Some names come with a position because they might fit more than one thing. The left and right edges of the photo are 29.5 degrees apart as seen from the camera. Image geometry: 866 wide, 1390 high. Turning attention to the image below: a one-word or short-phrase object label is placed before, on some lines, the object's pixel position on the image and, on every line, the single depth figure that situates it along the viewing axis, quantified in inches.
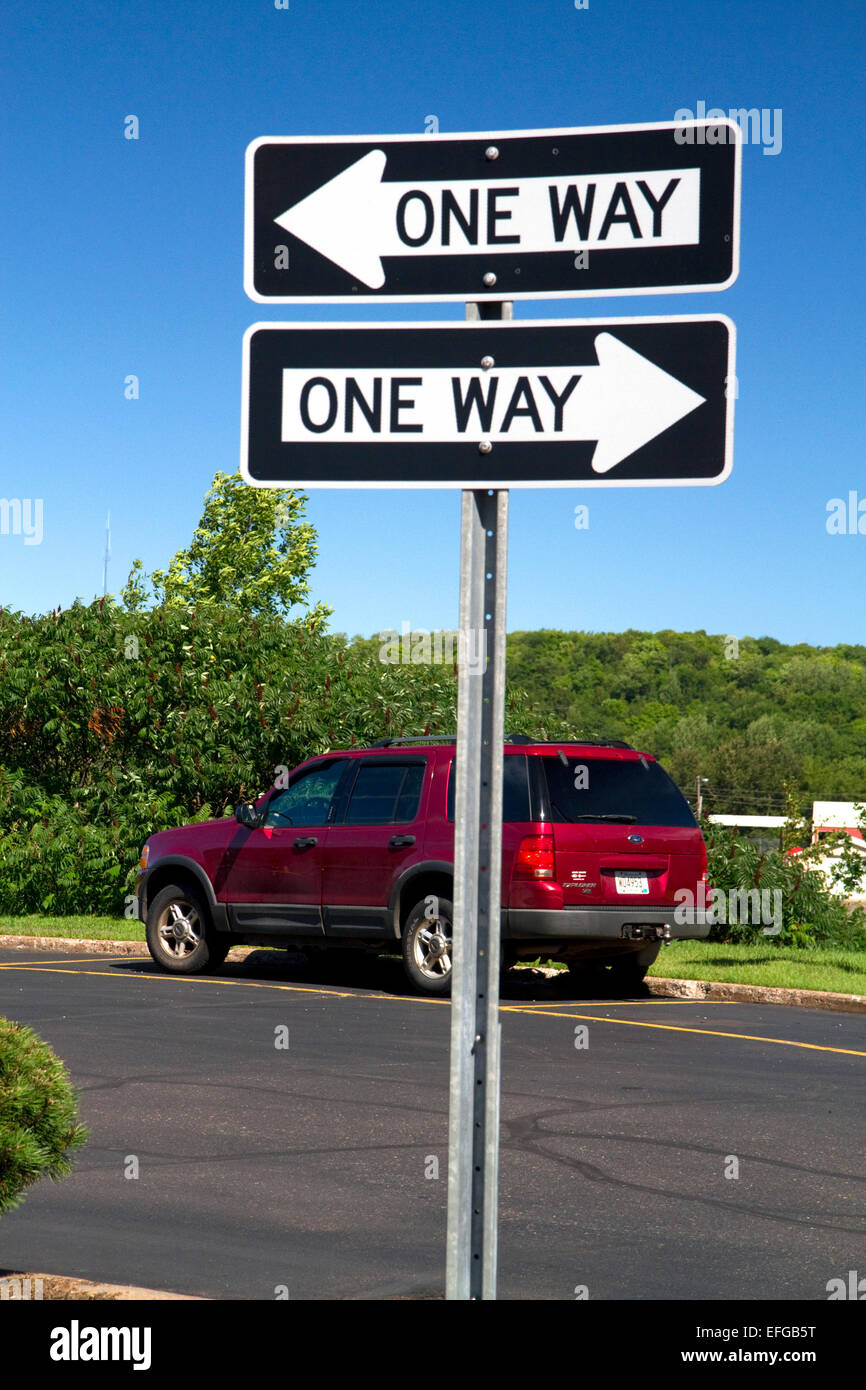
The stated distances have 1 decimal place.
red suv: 533.3
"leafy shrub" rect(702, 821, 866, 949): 714.2
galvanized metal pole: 137.5
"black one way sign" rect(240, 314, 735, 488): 141.9
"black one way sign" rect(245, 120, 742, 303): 145.1
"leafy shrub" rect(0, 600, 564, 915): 818.8
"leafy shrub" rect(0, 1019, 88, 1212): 192.1
